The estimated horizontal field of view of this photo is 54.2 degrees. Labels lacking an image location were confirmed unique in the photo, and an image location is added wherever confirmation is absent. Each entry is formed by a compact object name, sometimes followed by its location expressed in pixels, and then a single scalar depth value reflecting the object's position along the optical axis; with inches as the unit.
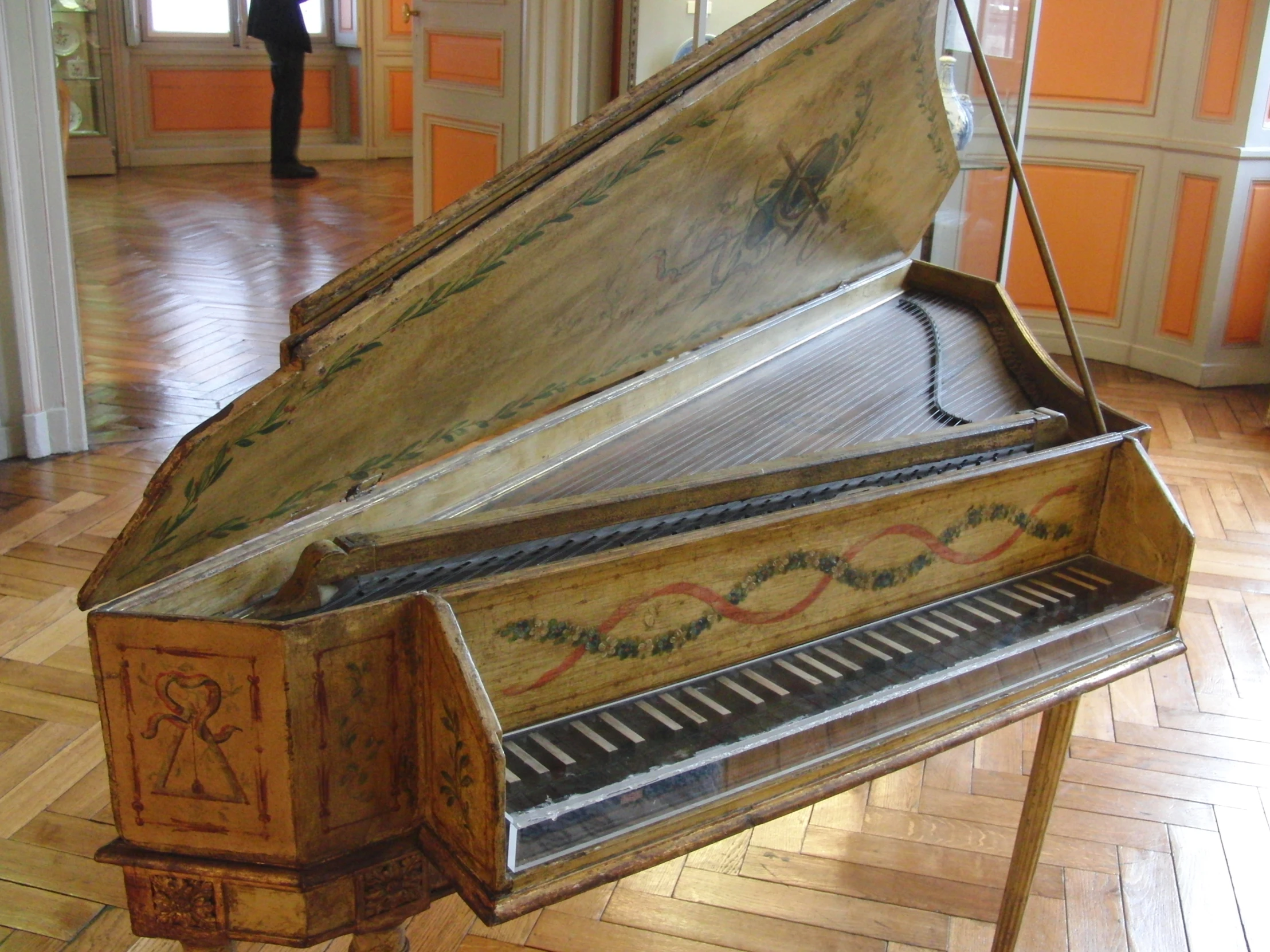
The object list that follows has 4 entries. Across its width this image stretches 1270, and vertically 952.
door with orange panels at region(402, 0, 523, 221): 194.2
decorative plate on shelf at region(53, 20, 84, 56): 315.3
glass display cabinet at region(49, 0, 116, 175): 318.3
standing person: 336.2
